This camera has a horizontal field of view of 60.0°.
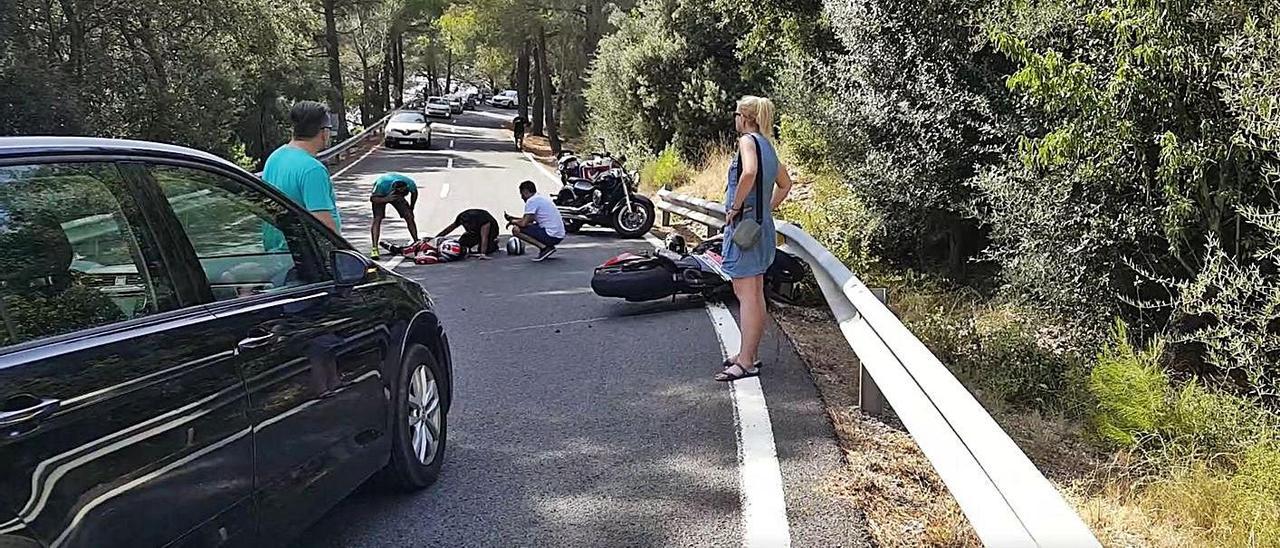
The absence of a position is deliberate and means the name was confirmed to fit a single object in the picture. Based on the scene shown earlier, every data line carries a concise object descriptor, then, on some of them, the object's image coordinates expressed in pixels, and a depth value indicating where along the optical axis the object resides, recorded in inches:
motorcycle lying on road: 371.6
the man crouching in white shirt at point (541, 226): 533.3
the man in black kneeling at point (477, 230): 542.6
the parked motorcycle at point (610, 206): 642.2
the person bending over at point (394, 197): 550.0
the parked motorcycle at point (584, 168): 677.9
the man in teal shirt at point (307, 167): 279.3
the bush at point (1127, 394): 237.6
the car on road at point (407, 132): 1748.3
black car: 104.0
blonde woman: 269.3
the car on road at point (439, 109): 2721.5
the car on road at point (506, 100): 3686.0
